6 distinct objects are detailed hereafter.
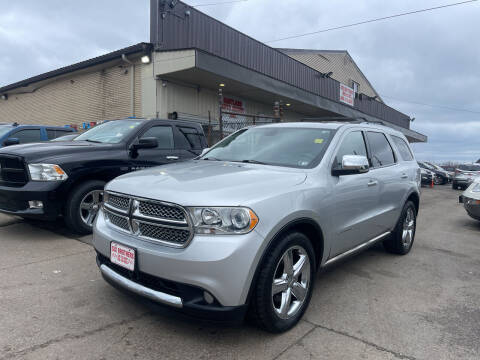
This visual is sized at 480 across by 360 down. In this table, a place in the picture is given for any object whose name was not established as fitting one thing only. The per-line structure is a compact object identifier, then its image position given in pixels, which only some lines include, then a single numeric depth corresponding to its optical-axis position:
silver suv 2.33
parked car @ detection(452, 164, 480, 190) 20.34
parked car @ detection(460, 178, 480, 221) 7.52
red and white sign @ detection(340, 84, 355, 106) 21.33
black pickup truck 4.58
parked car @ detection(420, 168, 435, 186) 21.80
